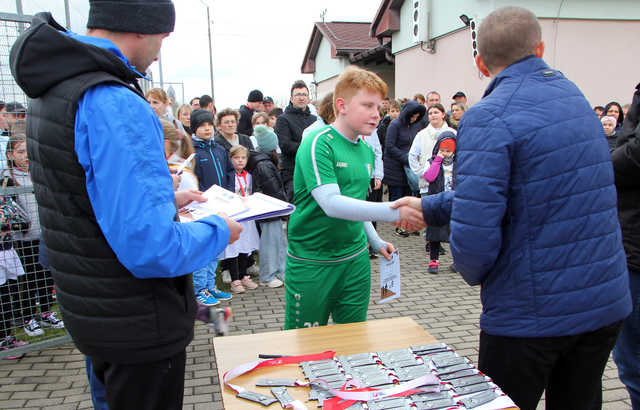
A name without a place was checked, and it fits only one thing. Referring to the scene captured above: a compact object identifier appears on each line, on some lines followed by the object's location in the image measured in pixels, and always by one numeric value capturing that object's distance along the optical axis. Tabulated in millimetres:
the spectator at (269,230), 5816
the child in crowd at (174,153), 3728
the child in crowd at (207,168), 5215
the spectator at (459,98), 9562
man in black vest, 1305
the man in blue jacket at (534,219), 1592
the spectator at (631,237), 2330
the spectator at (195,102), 11553
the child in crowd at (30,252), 3946
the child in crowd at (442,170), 6196
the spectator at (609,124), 7160
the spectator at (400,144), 7902
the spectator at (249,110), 8570
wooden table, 1912
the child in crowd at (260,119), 7758
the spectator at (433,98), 8844
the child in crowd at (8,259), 3932
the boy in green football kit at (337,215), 2477
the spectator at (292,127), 6395
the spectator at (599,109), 9717
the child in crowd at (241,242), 5711
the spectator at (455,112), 8109
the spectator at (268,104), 12439
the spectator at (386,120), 9062
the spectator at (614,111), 7434
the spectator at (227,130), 5836
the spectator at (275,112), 11019
